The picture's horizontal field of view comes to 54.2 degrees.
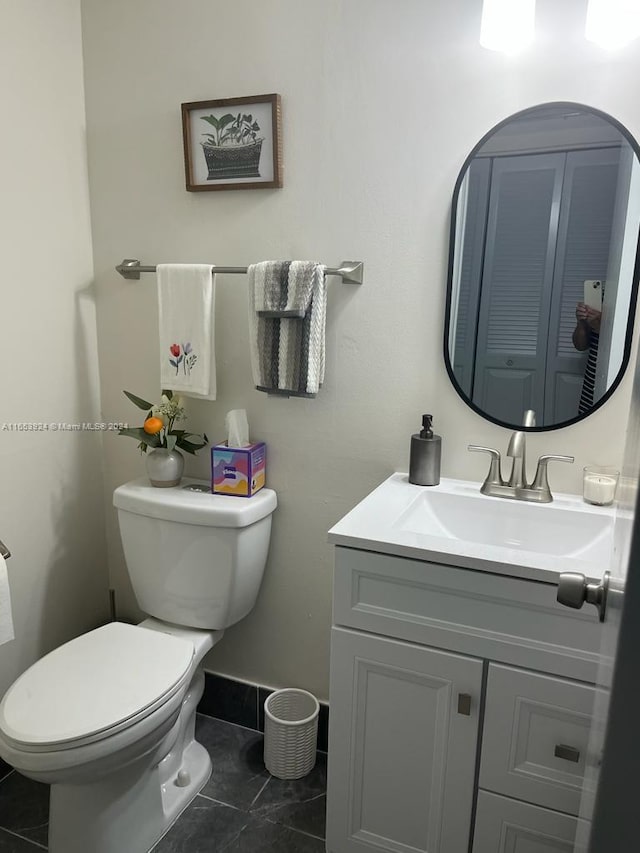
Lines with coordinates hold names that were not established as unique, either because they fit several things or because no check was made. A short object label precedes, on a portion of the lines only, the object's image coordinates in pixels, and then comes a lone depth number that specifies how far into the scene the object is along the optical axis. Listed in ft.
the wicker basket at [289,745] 5.68
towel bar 5.16
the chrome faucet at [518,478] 4.77
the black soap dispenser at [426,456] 5.00
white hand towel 5.52
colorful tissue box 5.57
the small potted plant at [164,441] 5.78
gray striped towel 5.08
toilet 4.19
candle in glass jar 4.62
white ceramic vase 5.78
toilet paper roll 4.68
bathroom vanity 3.67
